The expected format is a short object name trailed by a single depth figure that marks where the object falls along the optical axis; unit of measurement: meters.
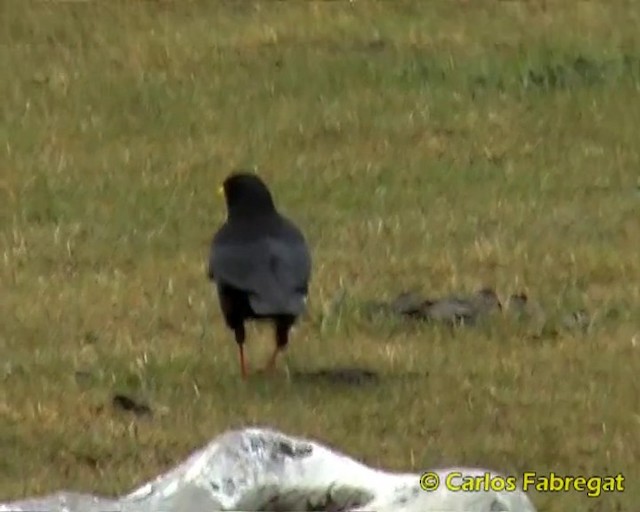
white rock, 10.89
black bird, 18.75
